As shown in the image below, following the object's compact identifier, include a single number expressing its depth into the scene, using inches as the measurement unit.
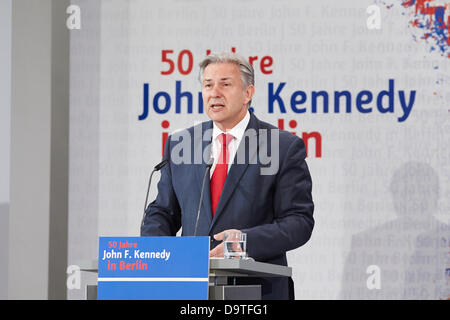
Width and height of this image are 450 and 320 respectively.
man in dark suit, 264.8
